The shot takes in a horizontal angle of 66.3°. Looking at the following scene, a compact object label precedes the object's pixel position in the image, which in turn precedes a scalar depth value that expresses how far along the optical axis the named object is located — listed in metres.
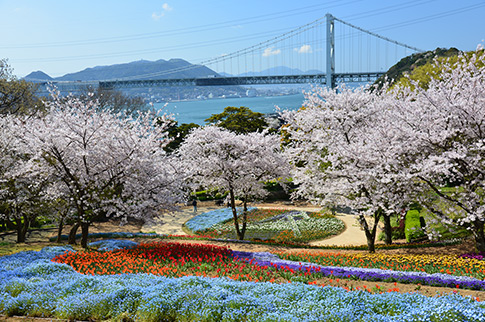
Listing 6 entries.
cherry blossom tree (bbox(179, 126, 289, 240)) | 20.92
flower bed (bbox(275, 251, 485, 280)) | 11.38
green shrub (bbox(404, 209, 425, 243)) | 19.19
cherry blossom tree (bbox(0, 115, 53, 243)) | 16.44
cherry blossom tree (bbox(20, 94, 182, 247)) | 14.63
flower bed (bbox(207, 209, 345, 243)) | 23.73
